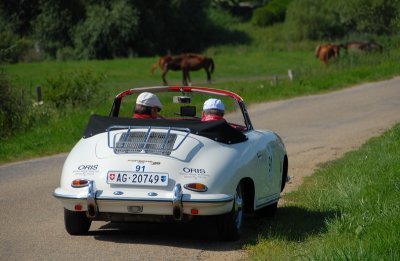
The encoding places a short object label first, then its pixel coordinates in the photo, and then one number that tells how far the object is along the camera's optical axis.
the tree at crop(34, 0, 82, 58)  81.06
